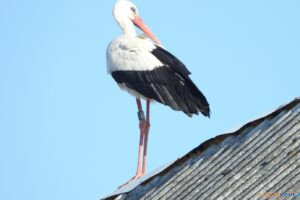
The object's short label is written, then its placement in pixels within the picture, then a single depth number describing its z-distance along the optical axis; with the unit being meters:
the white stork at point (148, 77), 24.31
